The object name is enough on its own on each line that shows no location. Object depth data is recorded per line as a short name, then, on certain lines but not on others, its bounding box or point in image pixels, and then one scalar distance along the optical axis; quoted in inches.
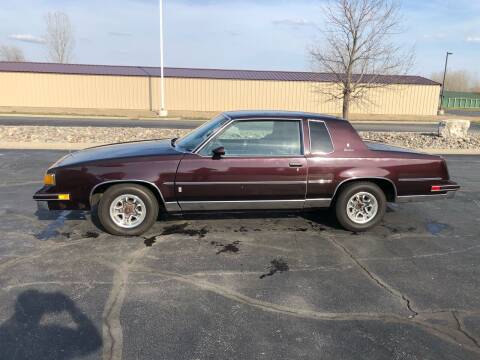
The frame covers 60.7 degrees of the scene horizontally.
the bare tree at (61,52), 2375.7
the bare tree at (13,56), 3437.7
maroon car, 200.1
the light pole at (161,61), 1160.2
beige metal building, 1483.8
